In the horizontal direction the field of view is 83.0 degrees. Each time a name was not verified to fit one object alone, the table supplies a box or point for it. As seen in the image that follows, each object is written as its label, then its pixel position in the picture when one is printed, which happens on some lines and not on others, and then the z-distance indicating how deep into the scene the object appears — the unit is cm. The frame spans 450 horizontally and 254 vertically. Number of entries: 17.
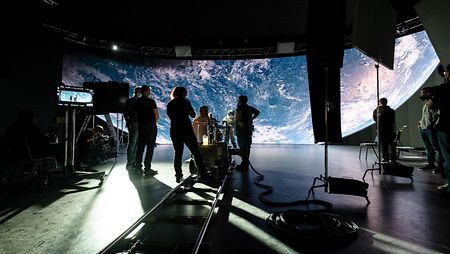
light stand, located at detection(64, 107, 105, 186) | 381
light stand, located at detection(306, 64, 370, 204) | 263
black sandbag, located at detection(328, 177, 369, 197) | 263
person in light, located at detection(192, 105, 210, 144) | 582
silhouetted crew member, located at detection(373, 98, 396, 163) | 532
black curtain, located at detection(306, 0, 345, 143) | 293
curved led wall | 1105
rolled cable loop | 174
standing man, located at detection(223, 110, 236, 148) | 765
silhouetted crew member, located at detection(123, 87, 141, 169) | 491
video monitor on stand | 384
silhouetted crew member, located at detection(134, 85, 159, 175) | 449
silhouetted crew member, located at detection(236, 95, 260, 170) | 509
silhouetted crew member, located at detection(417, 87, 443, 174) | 423
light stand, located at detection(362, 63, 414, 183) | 371
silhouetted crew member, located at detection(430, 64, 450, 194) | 289
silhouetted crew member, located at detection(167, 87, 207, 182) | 380
